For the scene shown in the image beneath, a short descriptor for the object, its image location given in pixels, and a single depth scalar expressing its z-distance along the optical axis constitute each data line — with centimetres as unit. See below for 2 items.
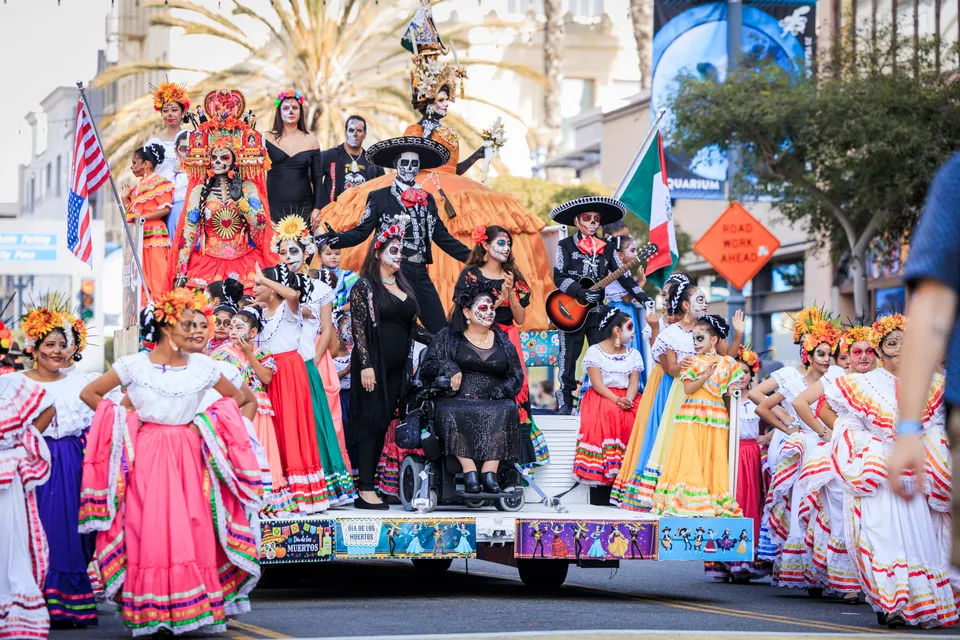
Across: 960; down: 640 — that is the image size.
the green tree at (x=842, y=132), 2648
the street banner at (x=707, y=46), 3278
